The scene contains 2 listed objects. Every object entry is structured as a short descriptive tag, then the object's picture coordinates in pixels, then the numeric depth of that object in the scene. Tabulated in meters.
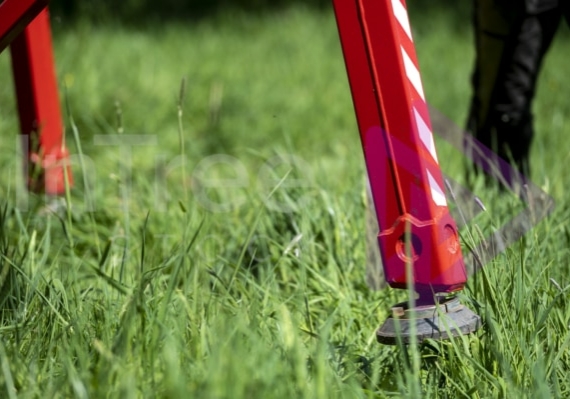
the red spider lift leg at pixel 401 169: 6.05
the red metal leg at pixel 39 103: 7.46
